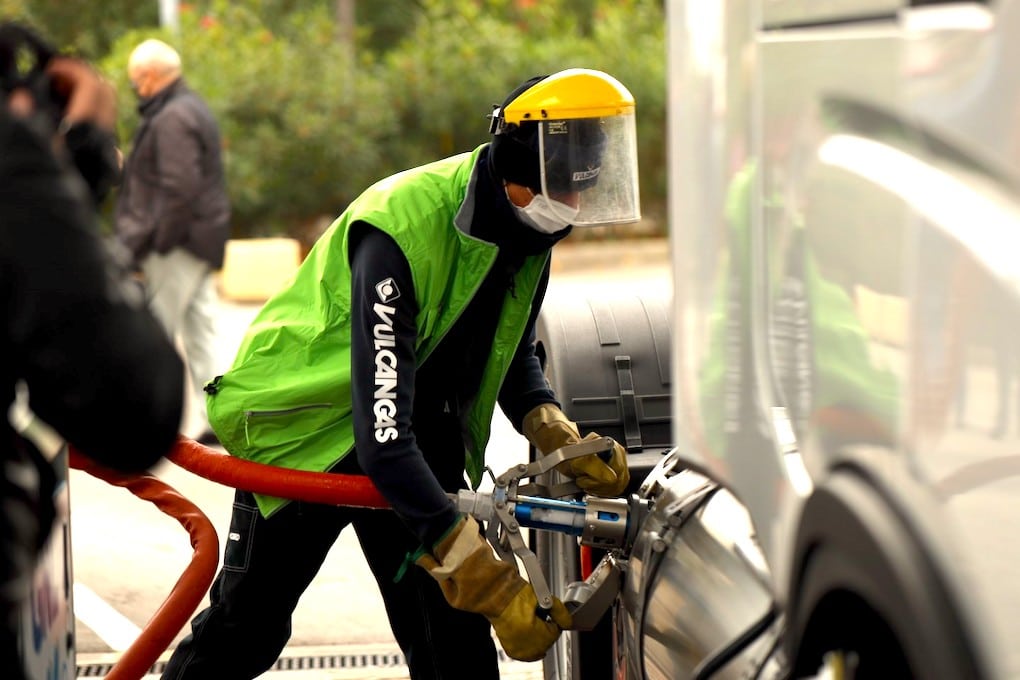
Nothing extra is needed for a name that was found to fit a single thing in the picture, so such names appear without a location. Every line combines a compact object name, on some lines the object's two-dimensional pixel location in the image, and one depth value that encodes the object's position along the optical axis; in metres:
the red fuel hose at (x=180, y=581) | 7.18
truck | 3.22
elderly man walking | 16.36
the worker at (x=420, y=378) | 6.75
